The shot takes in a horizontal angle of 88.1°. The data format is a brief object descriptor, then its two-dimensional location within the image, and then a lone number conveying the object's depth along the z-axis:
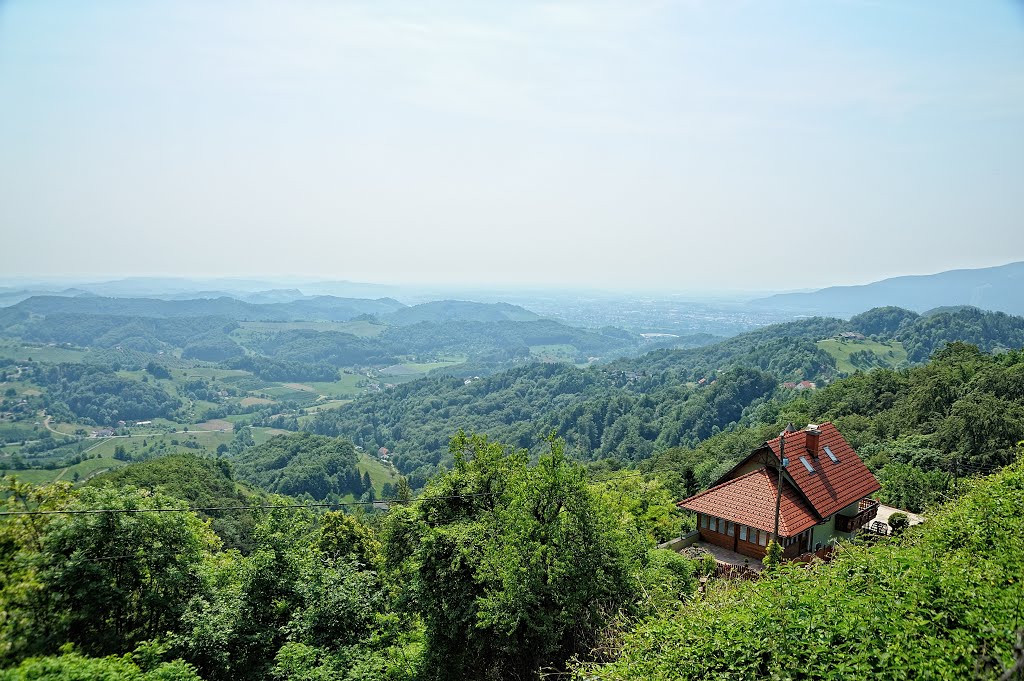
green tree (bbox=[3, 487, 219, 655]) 12.52
